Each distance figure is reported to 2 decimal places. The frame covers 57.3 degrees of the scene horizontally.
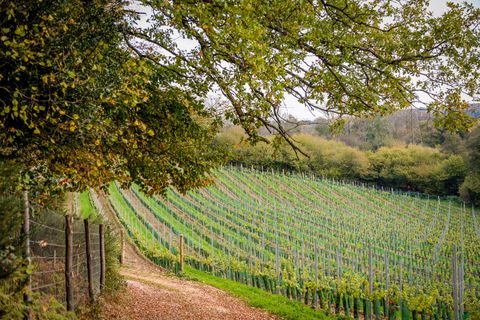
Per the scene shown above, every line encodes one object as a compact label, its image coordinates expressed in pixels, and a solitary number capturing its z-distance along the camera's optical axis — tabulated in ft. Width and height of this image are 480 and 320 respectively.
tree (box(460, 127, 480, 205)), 159.02
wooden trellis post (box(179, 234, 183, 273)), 59.66
